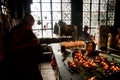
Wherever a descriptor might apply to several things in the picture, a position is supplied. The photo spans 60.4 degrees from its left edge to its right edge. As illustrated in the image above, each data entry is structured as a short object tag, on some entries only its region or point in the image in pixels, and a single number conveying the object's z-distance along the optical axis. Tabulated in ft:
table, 5.83
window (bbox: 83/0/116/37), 16.95
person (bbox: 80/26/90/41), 10.25
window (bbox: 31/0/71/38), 16.39
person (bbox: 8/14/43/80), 7.02
